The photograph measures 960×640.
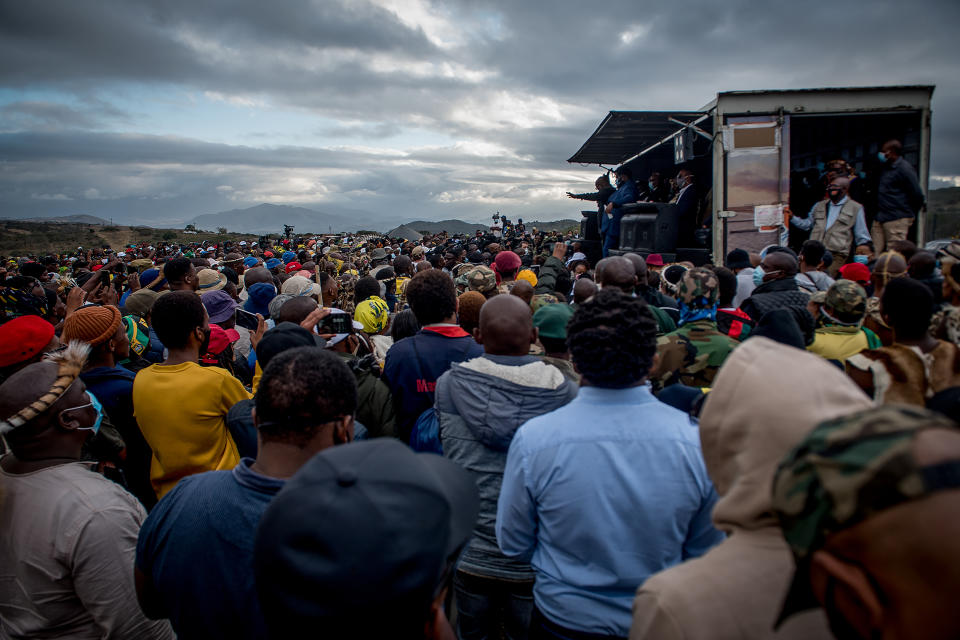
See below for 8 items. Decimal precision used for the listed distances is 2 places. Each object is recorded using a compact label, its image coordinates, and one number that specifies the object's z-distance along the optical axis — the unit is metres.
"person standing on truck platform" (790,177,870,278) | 7.54
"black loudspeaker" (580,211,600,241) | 14.32
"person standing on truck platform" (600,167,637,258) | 11.77
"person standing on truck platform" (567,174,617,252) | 13.25
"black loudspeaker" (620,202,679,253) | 9.62
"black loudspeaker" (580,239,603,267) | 13.80
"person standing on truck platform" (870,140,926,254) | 7.48
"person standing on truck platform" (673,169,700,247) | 10.14
